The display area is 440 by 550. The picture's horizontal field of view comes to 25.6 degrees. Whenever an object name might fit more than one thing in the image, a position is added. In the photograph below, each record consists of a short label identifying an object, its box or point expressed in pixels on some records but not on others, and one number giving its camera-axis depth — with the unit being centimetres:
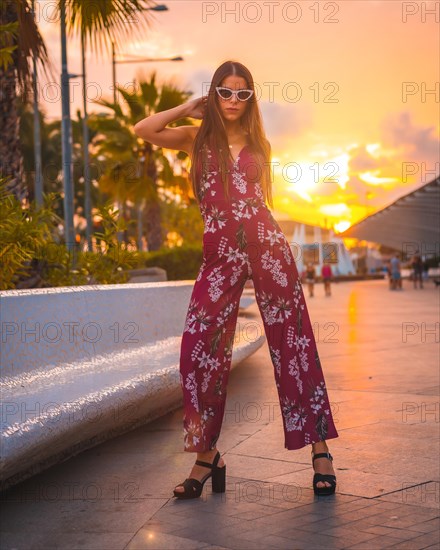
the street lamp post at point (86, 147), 2945
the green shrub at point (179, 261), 2352
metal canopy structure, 3690
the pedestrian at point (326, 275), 3938
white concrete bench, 405
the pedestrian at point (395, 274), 4214
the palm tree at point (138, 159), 3184
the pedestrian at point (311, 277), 3878
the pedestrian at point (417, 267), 4717
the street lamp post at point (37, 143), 2805
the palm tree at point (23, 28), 1089
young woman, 418
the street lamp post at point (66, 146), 1848
